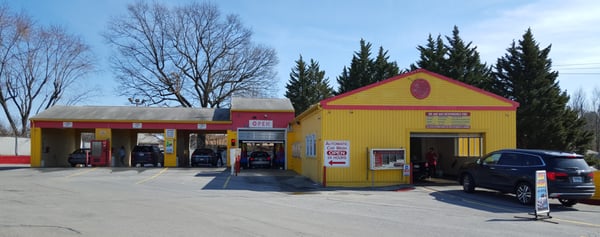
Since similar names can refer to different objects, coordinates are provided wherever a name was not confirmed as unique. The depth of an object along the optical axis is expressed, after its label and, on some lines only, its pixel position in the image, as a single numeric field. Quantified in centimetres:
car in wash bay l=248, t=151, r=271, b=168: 3269
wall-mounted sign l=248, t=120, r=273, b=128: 3353
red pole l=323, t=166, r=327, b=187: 1958
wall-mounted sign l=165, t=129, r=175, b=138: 3349
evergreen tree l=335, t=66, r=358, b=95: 5456
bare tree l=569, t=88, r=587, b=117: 6767
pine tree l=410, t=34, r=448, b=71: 4500
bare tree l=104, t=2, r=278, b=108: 5425
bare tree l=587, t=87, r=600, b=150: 6362
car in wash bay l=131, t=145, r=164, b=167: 3425
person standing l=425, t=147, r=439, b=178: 2209
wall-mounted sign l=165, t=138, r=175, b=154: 3350
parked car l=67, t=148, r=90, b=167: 3234
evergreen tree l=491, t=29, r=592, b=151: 3747
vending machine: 3269
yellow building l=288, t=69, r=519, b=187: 1989
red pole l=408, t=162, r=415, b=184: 2006
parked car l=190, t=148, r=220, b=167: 3412
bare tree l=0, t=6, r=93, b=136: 4937
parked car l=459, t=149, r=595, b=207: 1380
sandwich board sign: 1173
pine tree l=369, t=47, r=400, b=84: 5241
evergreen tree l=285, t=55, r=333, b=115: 6138
